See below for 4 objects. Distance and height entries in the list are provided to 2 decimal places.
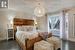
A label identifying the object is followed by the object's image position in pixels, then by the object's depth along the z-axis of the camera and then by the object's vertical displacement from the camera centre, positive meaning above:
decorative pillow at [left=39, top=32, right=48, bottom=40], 2.52 -0.58
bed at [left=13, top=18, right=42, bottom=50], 2.06 -0.53
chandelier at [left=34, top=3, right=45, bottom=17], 2.36 +0.77
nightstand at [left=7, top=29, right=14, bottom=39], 3.52 -0.72
